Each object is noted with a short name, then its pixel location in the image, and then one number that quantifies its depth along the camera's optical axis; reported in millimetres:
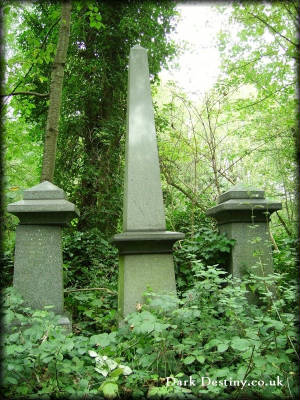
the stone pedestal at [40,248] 3389
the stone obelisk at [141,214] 3457
